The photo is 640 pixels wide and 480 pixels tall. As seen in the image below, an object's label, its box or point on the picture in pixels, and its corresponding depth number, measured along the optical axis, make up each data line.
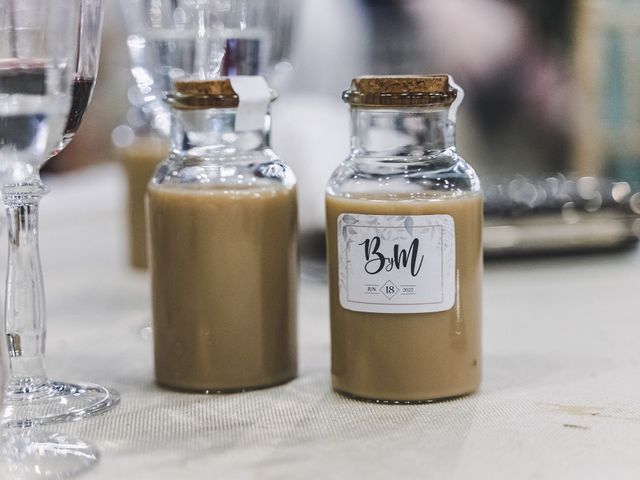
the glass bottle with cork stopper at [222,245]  0.57
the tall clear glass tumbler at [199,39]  0.66
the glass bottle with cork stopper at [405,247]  0.54
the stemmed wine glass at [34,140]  0.49
